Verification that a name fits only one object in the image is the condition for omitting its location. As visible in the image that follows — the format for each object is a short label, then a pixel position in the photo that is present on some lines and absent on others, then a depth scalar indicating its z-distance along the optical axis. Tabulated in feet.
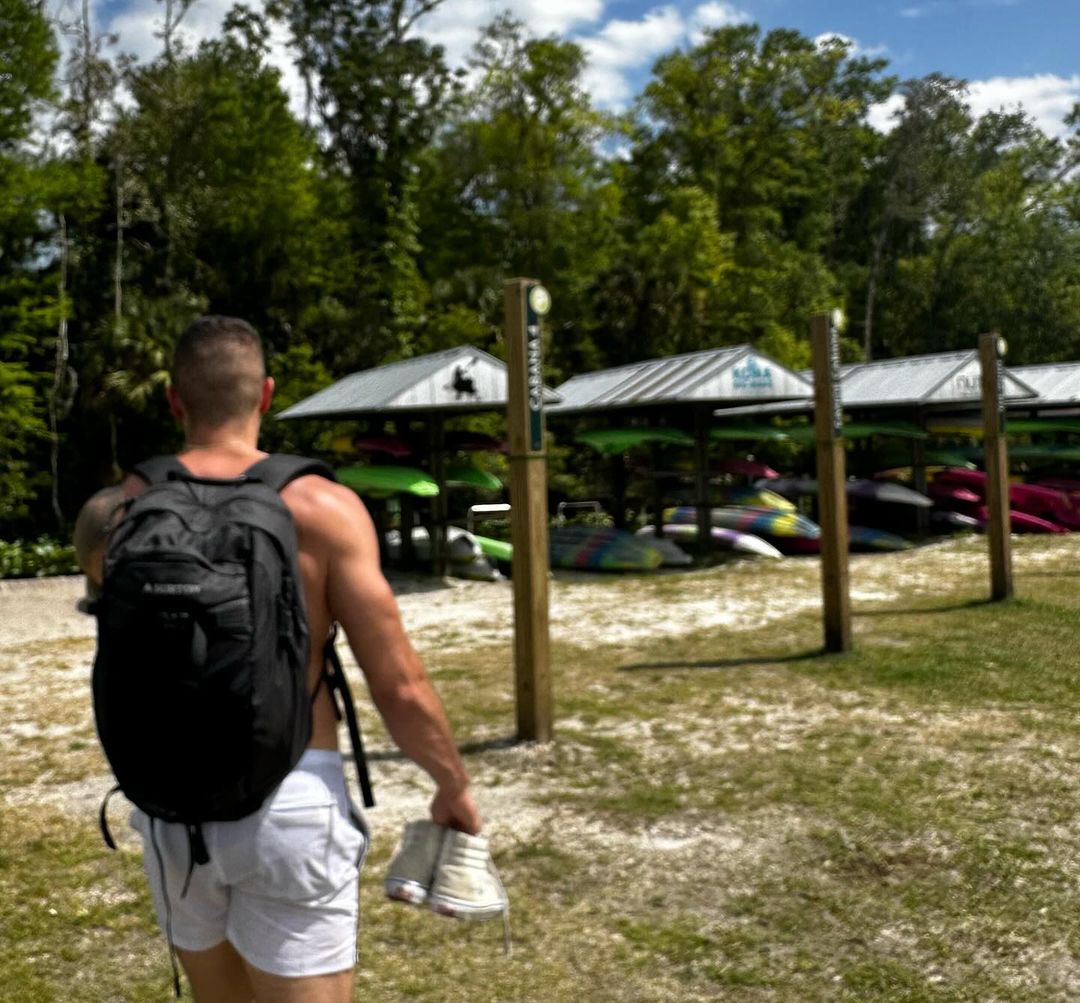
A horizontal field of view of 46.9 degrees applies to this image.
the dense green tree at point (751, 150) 133.69
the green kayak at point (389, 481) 53.31
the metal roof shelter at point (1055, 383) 77.34
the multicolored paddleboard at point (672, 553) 59.16
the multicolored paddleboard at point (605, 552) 57.00
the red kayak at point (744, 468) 67.28
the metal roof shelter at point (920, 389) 67.72
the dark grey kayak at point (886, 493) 66.74
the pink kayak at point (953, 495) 71.36
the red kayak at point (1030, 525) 68.80
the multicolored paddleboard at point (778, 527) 62.69
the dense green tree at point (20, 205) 71.61
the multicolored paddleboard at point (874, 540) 62.80
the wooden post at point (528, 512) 24.32
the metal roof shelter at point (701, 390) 59.93
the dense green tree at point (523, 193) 115.24
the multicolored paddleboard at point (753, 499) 66.13
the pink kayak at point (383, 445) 57.06
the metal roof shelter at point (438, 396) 53.01
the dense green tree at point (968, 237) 156.04
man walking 7.55
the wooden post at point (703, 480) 61.62
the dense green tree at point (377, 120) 109.60
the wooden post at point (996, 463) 39.99
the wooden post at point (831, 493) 32.12
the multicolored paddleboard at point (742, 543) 60.59
